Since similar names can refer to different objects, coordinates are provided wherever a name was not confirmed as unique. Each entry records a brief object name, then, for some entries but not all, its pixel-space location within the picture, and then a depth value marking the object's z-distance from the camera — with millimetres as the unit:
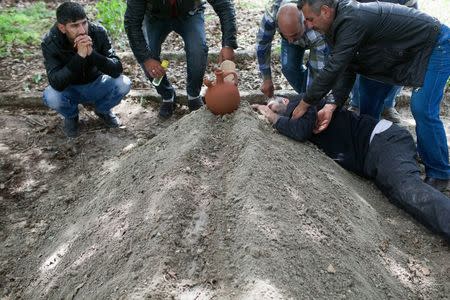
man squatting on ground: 4027
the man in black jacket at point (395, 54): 3133
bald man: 3512
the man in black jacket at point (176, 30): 4176
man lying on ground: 3193
